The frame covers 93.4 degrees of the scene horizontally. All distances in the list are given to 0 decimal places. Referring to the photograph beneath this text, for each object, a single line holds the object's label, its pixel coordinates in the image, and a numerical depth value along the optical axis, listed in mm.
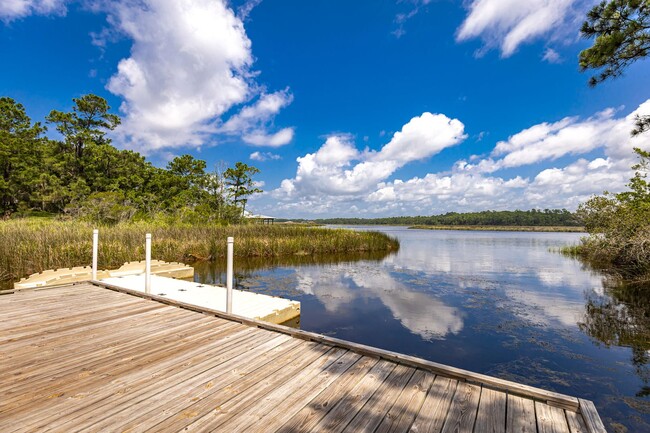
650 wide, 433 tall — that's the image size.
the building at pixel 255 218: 31817
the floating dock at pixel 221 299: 5648
